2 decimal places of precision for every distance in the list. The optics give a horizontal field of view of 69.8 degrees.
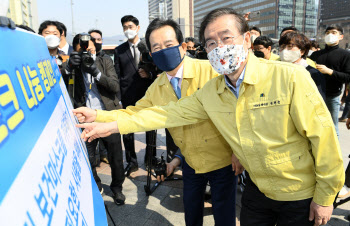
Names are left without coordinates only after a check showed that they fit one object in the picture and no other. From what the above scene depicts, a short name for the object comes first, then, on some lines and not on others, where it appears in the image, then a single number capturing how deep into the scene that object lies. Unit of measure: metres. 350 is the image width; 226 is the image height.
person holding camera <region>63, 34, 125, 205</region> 2.71
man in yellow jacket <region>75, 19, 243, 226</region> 1.78
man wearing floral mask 1.18
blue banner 0.49
